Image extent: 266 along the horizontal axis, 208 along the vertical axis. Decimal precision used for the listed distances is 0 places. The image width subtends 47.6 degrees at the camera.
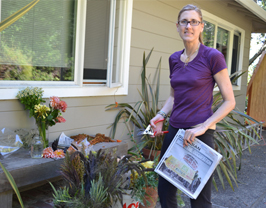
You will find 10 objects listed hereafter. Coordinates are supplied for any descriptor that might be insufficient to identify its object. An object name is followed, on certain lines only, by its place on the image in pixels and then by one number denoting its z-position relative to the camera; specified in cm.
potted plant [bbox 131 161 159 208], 224
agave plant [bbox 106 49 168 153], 376
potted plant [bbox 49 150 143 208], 188
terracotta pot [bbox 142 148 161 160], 379
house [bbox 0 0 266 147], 276
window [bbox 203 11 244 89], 584
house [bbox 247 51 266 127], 783
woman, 169
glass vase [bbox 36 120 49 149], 267
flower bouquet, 264
